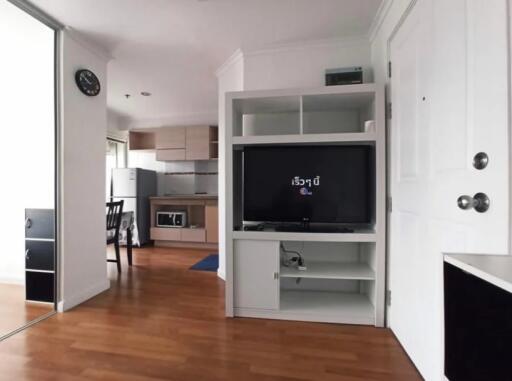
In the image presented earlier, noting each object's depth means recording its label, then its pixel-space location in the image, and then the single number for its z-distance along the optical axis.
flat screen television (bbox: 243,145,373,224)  2.10
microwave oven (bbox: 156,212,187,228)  4.66
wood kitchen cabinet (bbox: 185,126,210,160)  4.76
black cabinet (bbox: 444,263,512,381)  0.52
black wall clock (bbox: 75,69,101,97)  2.40
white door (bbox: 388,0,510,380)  0.93
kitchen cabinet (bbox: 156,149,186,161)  4.86
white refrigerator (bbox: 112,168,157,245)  4.57
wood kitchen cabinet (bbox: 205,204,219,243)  4.43
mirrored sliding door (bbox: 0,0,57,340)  2.26
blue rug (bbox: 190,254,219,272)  3.47
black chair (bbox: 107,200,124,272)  3.20
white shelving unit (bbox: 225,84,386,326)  2.00
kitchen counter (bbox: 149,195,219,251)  4.46
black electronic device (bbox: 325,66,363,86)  2.23
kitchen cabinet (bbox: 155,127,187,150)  4.85
